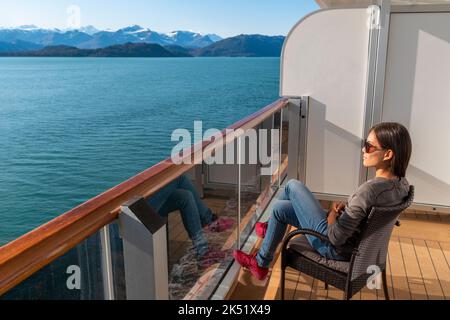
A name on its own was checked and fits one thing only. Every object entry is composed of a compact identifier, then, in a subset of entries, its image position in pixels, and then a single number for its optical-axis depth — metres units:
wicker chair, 1.95
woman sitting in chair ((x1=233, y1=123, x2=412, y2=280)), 1.96
